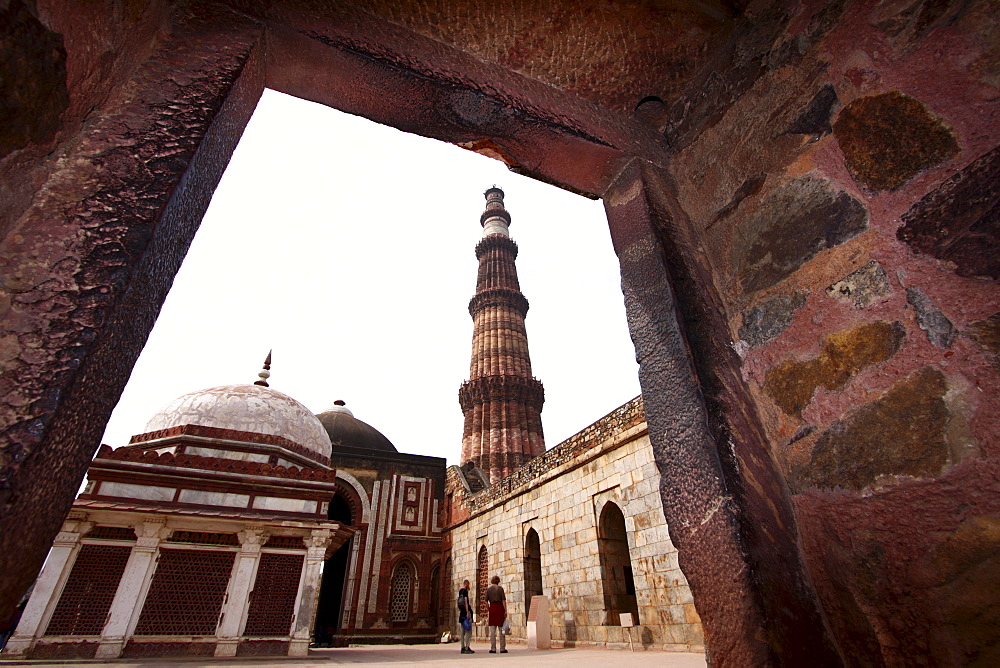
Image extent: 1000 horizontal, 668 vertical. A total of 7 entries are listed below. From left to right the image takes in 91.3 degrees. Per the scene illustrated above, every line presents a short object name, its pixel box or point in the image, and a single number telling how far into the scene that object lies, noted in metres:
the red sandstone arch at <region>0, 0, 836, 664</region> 0.72
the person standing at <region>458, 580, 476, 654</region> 7.58
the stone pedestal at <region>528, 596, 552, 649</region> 7.07
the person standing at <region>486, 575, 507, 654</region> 6.86
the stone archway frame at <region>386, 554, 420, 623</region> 13.50
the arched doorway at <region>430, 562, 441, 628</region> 13.51
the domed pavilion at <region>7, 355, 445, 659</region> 5.54
